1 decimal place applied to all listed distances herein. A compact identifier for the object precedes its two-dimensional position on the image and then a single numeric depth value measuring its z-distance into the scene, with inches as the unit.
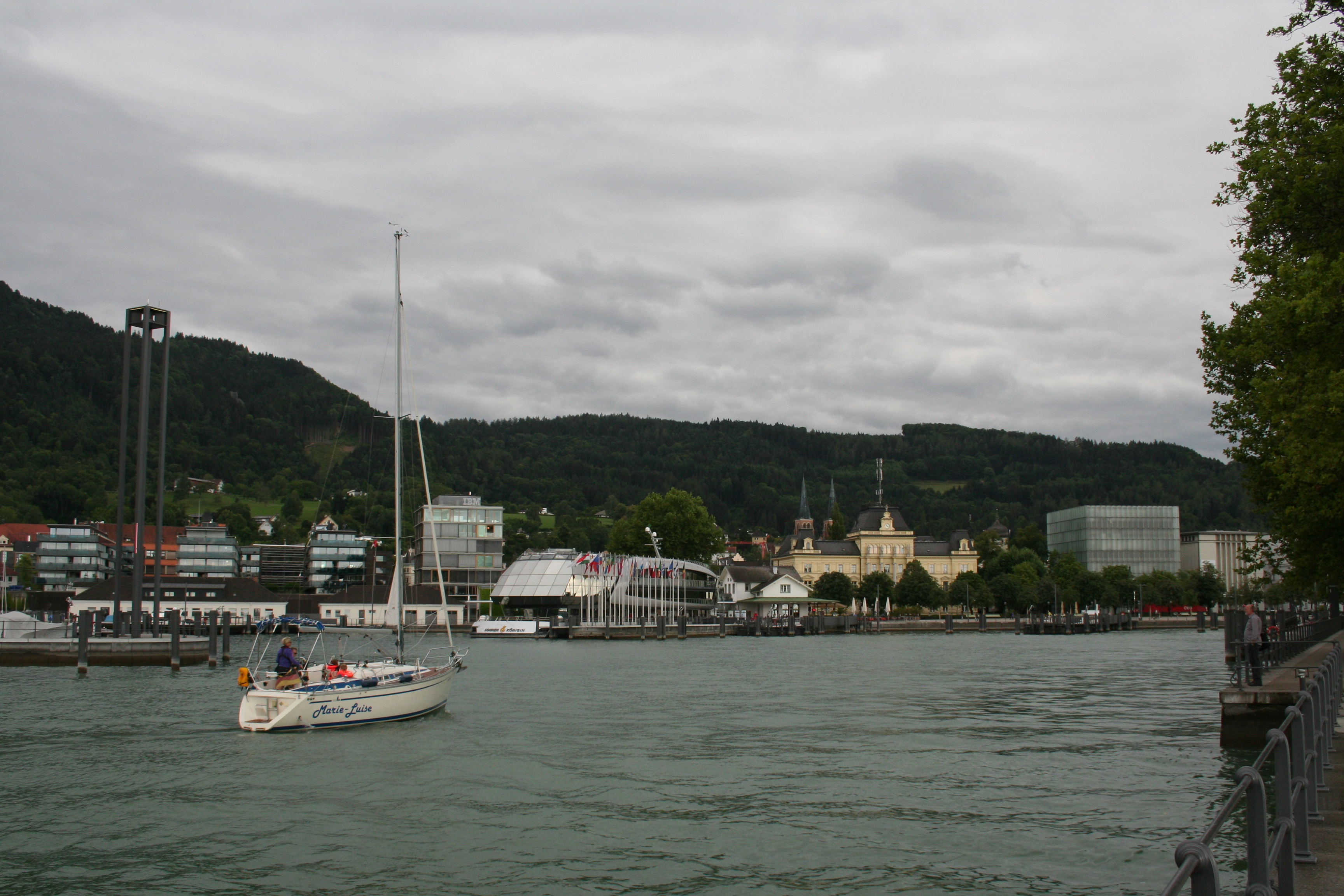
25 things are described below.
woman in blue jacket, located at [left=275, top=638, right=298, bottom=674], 1138.0
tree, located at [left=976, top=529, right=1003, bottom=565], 7111.2
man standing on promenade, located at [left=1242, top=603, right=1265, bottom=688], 870.4
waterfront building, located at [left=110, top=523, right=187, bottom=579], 5797.2
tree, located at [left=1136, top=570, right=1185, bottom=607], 6082.7
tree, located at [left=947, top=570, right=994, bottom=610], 5506.9
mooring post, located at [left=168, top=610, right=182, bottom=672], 1934.1
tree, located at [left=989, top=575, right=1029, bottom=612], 5565.9
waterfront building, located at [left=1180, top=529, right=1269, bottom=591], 7775.6
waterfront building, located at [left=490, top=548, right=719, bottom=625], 4013.3
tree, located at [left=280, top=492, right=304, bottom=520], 7721.5
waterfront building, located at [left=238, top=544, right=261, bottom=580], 6914.4
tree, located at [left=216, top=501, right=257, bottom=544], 7322.8
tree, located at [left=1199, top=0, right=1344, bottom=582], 742.5
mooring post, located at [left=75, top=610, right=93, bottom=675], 1823.3
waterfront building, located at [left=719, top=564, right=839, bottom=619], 5452.8
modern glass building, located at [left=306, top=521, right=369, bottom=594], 6112.2
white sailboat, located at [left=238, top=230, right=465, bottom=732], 1064.2
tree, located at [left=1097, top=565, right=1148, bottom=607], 5989.2
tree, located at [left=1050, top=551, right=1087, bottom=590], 5816.9
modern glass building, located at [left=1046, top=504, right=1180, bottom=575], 7283.5
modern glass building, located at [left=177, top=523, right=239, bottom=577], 6195.9
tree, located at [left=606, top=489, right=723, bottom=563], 4803.2
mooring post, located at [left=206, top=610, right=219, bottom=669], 2092.8
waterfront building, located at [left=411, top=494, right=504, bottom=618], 5300.2
